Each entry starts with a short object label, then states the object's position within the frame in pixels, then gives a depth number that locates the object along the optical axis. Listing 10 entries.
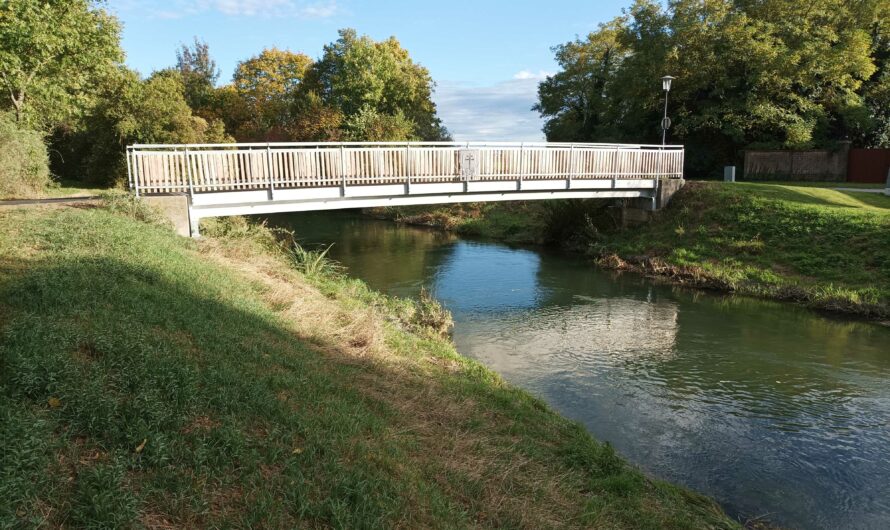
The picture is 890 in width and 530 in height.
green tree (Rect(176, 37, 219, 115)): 48.34
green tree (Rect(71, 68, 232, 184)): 26.03
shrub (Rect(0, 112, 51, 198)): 15.80
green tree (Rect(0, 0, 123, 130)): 17.31
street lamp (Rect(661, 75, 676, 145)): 23.06
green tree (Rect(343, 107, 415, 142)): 36.28
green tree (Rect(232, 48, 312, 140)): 49.50
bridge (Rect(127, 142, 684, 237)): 13.77
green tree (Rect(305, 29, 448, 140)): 42.75
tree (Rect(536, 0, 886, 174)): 26.59
